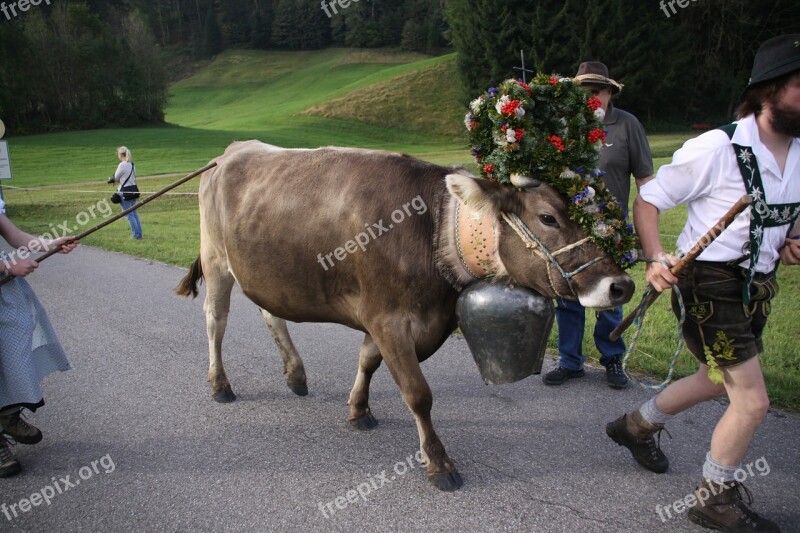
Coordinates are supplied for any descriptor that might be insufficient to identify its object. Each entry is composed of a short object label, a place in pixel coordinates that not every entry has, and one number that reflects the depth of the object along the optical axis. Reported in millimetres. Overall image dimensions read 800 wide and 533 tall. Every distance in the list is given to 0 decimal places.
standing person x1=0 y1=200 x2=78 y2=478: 3434
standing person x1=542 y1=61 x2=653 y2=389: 4230
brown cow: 2902
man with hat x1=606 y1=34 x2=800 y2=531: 2516
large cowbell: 3018
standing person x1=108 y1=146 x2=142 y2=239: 12516
